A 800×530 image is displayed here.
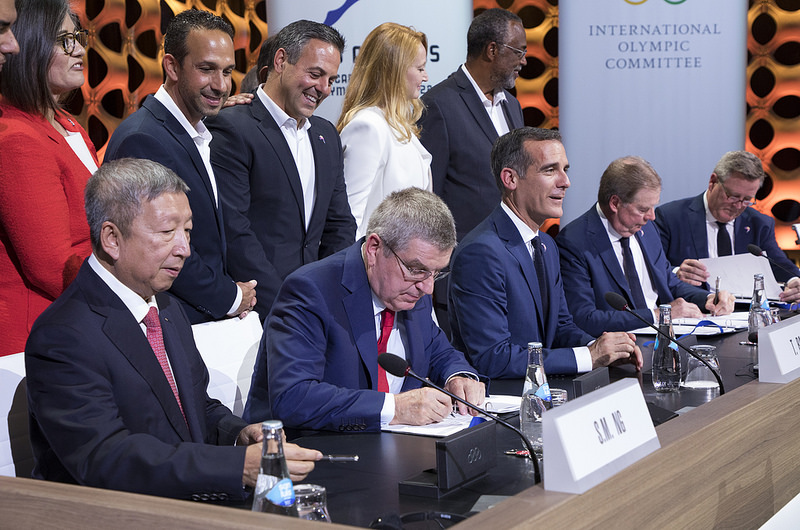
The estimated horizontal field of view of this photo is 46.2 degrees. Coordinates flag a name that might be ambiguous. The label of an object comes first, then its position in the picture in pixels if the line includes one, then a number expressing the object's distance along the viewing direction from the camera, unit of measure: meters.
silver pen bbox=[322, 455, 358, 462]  1.64
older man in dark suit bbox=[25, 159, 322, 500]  1.63
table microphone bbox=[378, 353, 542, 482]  1.90
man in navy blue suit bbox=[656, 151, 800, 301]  4.41
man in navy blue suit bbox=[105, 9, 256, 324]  2.73
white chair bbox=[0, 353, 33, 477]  1.94
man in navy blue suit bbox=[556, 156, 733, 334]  3.52
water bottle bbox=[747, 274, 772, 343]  2.99
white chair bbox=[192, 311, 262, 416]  2.44
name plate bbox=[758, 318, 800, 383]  2.03
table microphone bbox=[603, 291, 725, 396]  2.46
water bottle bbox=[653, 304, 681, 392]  2.39
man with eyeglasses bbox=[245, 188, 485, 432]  2.20
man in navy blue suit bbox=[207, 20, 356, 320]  3.00
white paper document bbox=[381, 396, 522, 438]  1.99
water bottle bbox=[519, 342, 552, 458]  1.93
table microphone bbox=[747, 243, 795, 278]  3.92
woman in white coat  3.48
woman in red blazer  2.18
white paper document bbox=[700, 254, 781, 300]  3.96
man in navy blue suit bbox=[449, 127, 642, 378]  2.66
